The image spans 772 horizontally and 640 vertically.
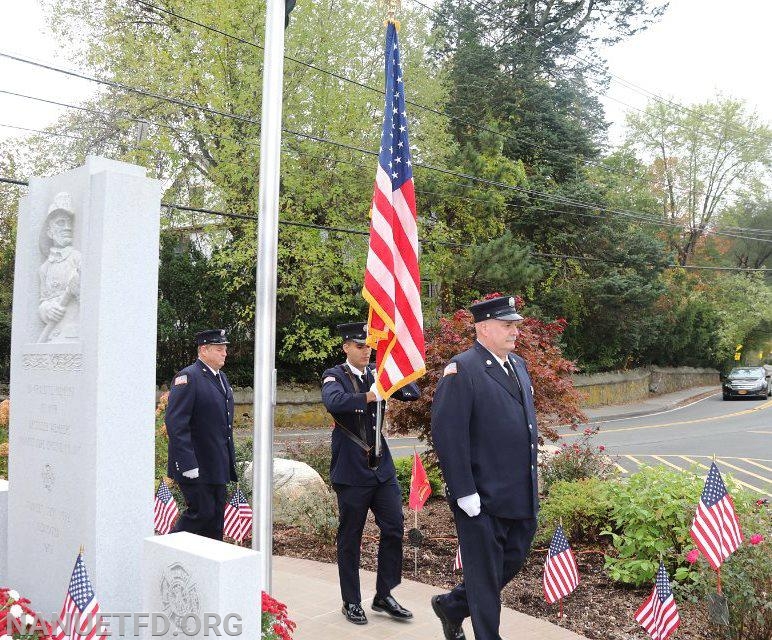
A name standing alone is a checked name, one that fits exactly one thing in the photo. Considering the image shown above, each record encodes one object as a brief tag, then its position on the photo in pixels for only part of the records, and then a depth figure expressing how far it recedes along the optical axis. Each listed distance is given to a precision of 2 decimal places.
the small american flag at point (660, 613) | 4.38
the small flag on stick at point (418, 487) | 6.98
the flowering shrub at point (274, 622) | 3.73
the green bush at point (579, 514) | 6.88
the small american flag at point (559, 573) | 5.24
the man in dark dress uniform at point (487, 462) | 4.37
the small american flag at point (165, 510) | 6.99
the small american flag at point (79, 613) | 3.40
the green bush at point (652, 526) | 5.89
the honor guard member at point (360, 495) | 5.34
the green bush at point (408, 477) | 9.51
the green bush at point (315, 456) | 10.34
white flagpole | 4.07
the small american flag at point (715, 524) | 4.76
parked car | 36.00
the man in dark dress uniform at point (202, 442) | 5.98
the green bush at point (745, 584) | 4.60
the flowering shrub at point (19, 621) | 3.75
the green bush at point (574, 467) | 8.93
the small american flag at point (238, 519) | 7.13
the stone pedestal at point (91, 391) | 4.10
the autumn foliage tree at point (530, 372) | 8.29
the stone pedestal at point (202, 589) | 3.27
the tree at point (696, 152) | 45.12
